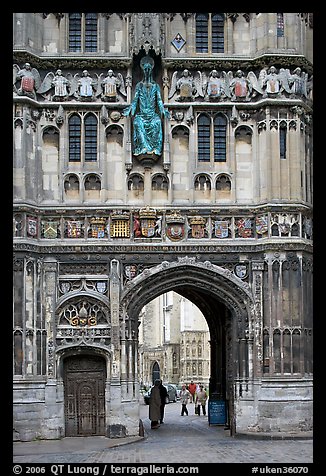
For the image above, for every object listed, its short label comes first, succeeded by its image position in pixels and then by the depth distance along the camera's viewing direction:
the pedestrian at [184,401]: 43.54
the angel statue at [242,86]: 32.75
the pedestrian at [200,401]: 42.88
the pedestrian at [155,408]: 36.12
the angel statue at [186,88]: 32.78
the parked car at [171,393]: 58.14
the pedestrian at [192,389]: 49.82
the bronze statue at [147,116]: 32.41
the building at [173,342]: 73.69
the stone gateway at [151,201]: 31.53
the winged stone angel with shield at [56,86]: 32.50
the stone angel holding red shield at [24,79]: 31.92
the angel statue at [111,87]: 32.59
